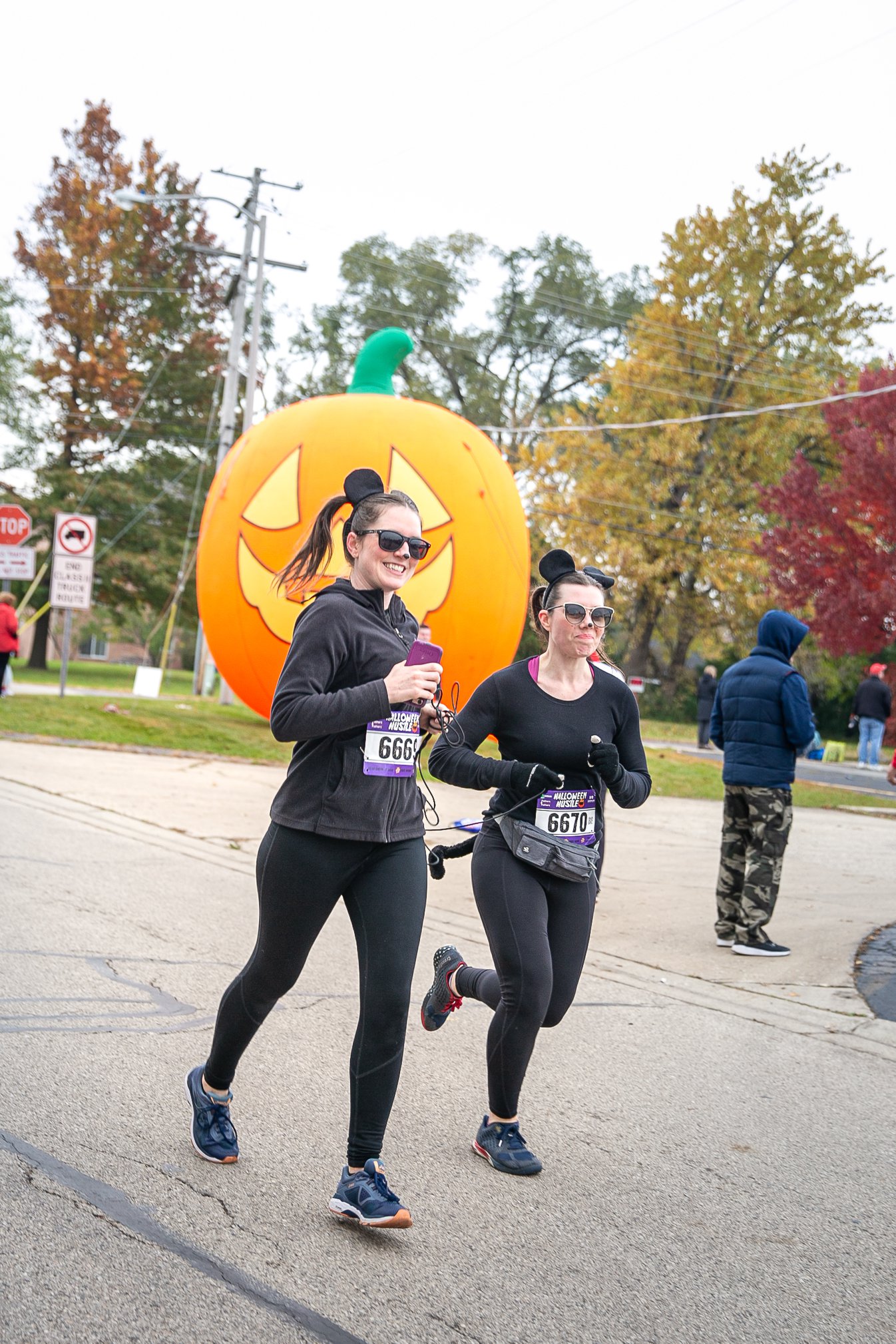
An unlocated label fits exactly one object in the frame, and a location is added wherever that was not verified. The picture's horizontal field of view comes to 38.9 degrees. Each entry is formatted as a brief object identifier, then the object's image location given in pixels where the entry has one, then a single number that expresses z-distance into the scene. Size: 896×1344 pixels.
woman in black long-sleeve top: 3.64
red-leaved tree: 21.81
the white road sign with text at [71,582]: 15.38
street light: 21.36
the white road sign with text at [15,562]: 16.45
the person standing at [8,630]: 16.16
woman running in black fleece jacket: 3.14
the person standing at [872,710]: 20.73
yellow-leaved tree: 33.59
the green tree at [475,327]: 43.50
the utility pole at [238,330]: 23.67
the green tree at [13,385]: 35.47
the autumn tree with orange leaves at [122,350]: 34.56
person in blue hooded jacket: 6.88
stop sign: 16.80
